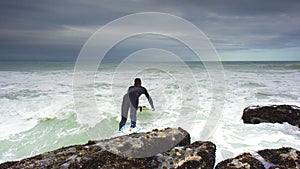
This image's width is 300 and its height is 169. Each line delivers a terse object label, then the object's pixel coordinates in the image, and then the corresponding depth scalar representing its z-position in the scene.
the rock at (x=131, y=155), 3.44
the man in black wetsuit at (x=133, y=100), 6.88
